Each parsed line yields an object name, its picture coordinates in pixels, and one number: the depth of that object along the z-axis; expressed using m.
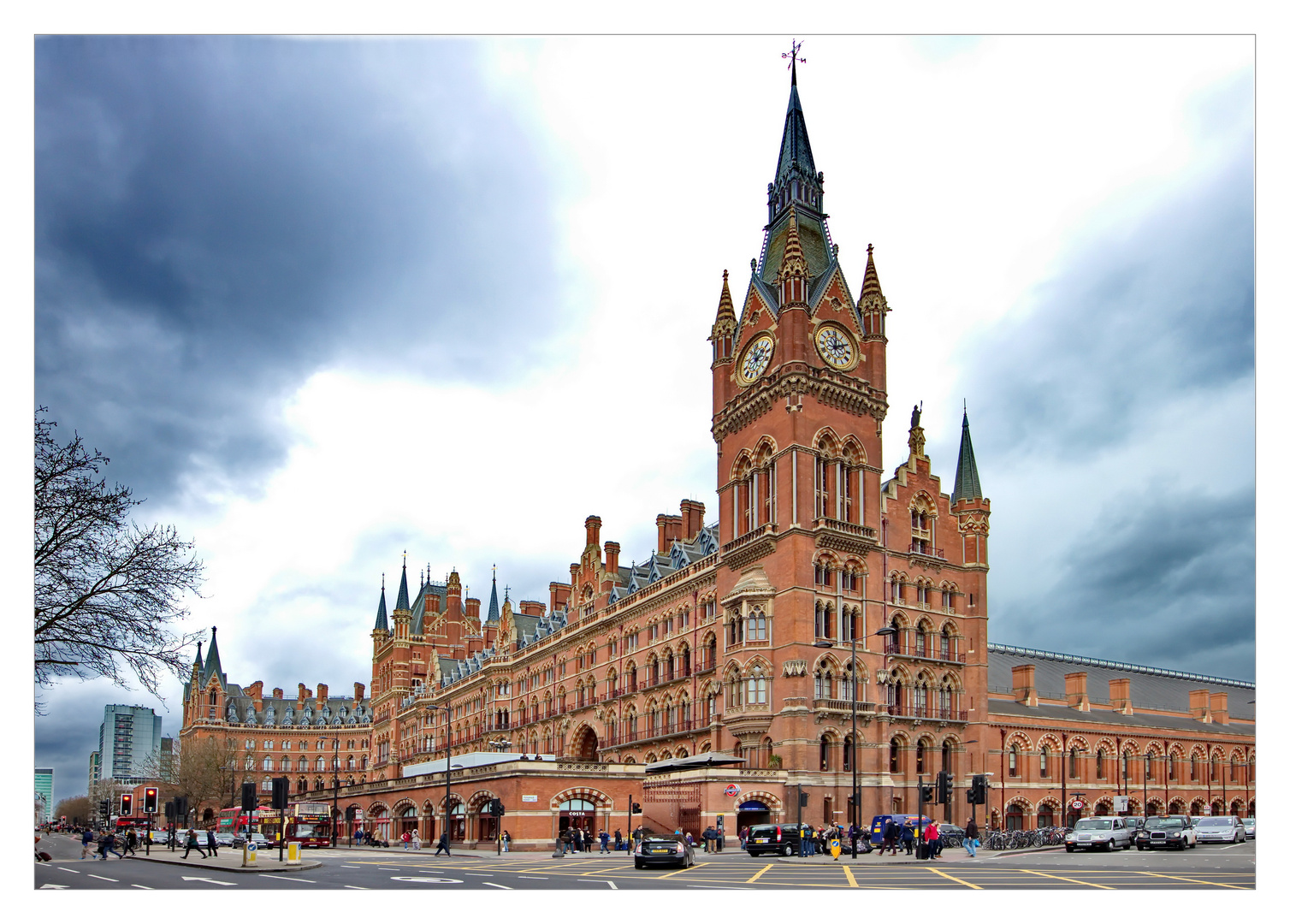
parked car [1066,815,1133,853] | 44.81
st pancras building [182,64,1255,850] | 63.59
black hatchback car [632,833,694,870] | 37.53
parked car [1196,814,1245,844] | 51.16
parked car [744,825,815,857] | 47.47
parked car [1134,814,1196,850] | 45.41
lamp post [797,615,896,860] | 42.34
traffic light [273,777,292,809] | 39.94
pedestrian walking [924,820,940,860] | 42.41
